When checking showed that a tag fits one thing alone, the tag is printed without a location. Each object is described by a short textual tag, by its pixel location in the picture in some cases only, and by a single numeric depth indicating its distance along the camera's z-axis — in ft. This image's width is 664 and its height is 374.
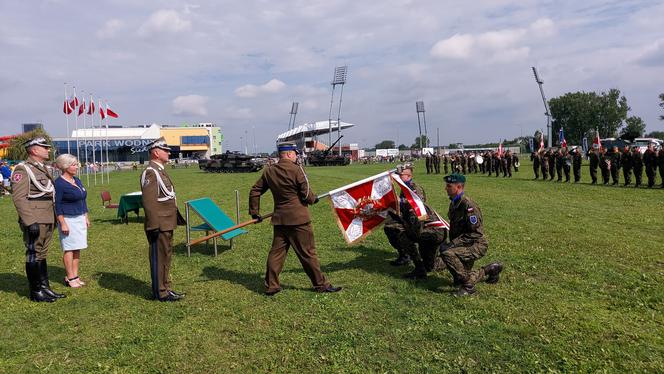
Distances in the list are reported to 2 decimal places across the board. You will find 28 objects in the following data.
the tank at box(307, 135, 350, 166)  187.62
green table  37.70
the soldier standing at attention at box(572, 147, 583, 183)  67.09
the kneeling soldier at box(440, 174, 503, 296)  17.51
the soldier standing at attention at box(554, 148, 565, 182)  70.51
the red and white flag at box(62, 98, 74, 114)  94.03
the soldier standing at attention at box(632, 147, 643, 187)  59.41
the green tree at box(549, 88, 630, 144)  320.29
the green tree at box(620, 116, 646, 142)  317.77
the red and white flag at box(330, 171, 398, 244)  20.66
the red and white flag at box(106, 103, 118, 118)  99.35
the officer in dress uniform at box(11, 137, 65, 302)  17.65
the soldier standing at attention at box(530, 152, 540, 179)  78.17
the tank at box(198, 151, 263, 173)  145.78
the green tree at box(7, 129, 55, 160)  143.54
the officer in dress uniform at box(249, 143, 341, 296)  17.98
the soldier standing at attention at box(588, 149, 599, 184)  65.03
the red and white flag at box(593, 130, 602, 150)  69.27
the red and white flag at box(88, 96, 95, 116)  96.43
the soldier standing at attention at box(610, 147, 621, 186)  62.39
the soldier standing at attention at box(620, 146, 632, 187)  60.04
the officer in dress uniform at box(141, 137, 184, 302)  17.54
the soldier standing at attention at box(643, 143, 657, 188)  57.11
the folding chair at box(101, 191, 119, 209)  43.10
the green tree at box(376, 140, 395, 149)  532.73
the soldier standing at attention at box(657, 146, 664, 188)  57.08
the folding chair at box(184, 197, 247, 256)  25.65
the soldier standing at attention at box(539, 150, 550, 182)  74.74
